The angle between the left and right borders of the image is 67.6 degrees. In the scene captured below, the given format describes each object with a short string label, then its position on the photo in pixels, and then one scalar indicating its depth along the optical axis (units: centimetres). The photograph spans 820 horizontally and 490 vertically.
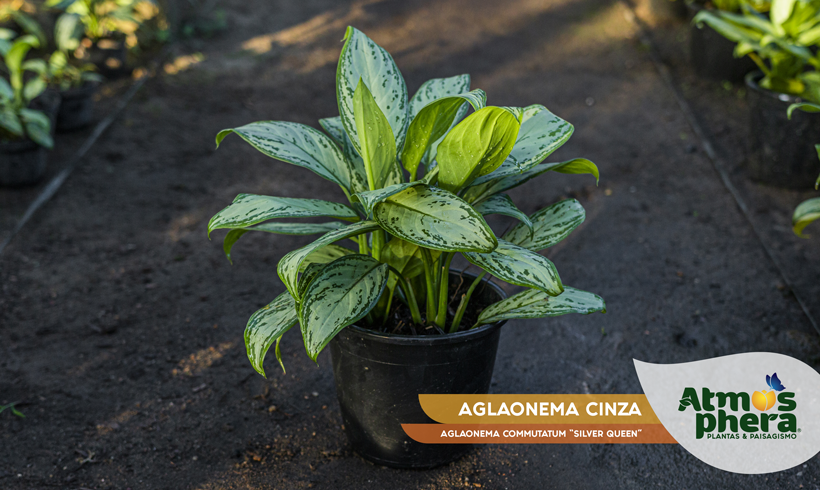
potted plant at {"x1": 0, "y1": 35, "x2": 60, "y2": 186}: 296
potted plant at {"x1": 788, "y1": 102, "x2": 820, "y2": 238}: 203
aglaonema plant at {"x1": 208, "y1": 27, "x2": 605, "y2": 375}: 119
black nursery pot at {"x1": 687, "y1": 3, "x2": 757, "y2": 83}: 397
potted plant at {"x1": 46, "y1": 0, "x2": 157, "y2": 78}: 418
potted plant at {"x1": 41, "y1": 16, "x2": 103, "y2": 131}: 357
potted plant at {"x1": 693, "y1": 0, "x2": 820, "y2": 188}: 285
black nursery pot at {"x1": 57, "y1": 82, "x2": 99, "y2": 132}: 355
